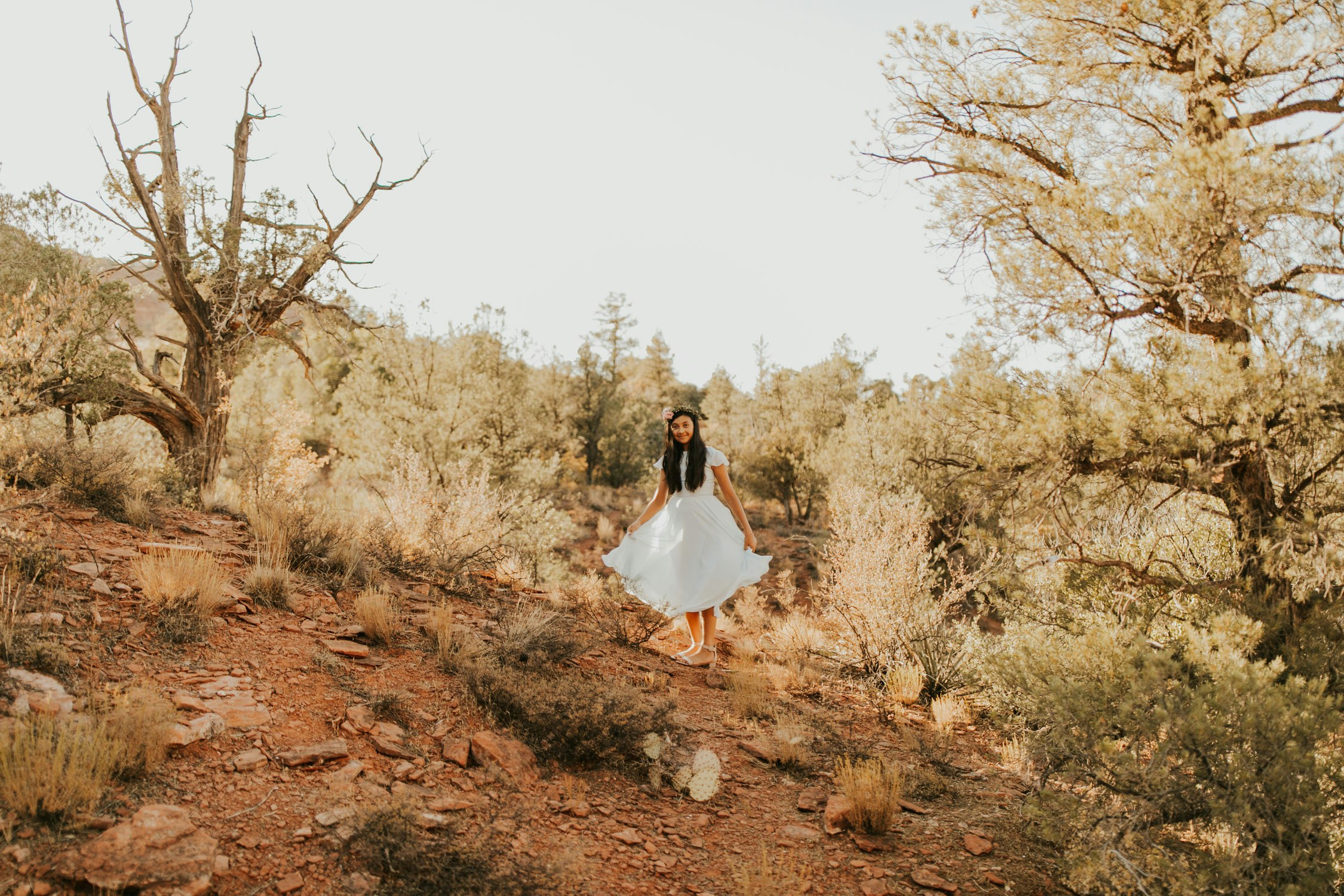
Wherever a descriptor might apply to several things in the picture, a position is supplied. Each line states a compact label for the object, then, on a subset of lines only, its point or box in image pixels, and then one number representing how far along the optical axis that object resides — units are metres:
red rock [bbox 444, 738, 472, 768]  3.56
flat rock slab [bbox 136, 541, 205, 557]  5.07
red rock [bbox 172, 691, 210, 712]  3.40
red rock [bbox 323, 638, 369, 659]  4.54
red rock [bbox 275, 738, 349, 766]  3.25
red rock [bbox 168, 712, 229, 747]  3.09
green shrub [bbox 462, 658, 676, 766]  3.87
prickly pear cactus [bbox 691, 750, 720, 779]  4.07
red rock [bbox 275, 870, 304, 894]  2.47
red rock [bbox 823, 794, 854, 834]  3.60
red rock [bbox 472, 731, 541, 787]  3.58
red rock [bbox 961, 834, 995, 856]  3.39
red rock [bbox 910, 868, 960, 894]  3.10
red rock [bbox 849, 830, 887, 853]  3.42
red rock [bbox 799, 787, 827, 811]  3.84
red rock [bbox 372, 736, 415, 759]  3.50
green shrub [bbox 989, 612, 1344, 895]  2.74
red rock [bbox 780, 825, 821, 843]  3.51
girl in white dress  5.93
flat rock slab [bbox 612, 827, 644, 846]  3.27
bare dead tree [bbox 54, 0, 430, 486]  8.45
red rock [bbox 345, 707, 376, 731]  3.66
